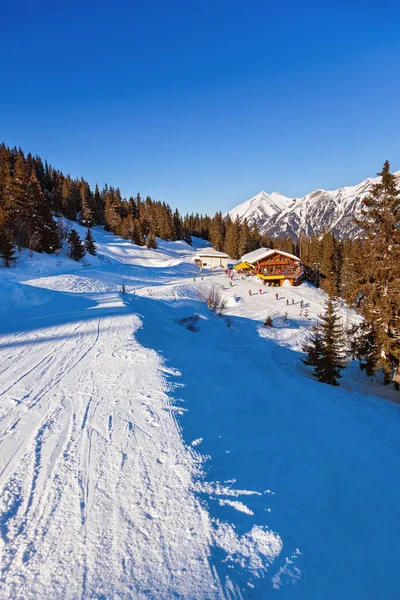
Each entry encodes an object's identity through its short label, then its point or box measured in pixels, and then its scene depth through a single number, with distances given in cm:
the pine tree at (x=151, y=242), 6229
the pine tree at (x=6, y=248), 2589
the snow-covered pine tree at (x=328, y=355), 1428
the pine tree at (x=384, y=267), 1362
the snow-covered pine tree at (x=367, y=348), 1467
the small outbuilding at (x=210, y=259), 5734
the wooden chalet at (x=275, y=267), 4512
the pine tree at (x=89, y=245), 4519
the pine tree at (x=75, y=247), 3822
